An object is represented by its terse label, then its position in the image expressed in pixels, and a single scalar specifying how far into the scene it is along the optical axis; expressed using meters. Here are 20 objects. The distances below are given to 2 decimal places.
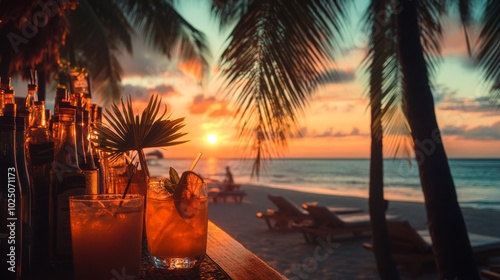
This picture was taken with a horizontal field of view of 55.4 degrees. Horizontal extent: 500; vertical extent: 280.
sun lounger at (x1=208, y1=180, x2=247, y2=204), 16.36
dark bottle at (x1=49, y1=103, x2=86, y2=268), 1.13
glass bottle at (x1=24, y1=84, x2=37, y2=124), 1.22
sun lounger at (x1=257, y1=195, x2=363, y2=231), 10.30
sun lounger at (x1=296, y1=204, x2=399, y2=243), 8.89
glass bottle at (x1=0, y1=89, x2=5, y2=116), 1.13
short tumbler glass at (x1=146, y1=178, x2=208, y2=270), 1.10
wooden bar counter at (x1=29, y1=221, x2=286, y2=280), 1.01
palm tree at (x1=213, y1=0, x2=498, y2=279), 3.07
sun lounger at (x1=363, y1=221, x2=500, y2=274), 6.84
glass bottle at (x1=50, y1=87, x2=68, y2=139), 1.24
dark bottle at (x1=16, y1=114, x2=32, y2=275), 1.03
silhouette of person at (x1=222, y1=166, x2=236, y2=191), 17.38
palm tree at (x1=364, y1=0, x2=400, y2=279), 4.04
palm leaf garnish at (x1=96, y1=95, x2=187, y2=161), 1.15
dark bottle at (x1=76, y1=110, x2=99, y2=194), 1.20
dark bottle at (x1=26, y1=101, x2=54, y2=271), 1.14
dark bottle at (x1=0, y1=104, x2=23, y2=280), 0.97
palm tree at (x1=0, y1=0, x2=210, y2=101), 9.75
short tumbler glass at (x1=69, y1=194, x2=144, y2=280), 0.97
